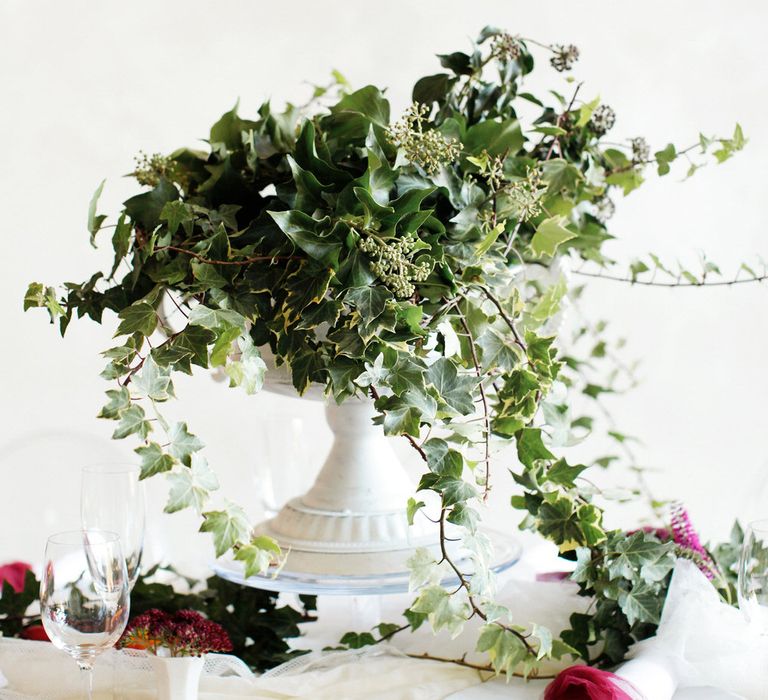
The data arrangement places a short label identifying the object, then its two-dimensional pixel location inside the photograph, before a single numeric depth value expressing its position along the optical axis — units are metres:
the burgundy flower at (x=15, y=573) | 1.42
